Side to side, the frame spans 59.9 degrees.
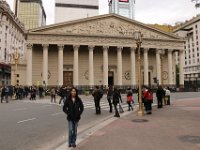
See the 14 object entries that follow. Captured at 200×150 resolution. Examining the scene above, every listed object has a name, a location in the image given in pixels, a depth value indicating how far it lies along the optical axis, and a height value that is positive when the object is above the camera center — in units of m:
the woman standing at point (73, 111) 5.06 -0.85
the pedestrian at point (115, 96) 10.51 -0.92
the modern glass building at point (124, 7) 123.11 +53.98
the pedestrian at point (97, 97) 11.31 -1.01
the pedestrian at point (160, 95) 13.72 -1.10
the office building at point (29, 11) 94.61 +39.03
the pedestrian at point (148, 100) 11.30 -1.24
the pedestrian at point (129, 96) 12.73 -1.07
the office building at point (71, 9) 91.65 +38.70
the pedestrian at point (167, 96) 15.80 -1.37
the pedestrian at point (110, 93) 11.87 -0.79
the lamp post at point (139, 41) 11.04 +2.74
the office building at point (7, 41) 43.69 +11.22
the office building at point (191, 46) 66.56 +14.08
